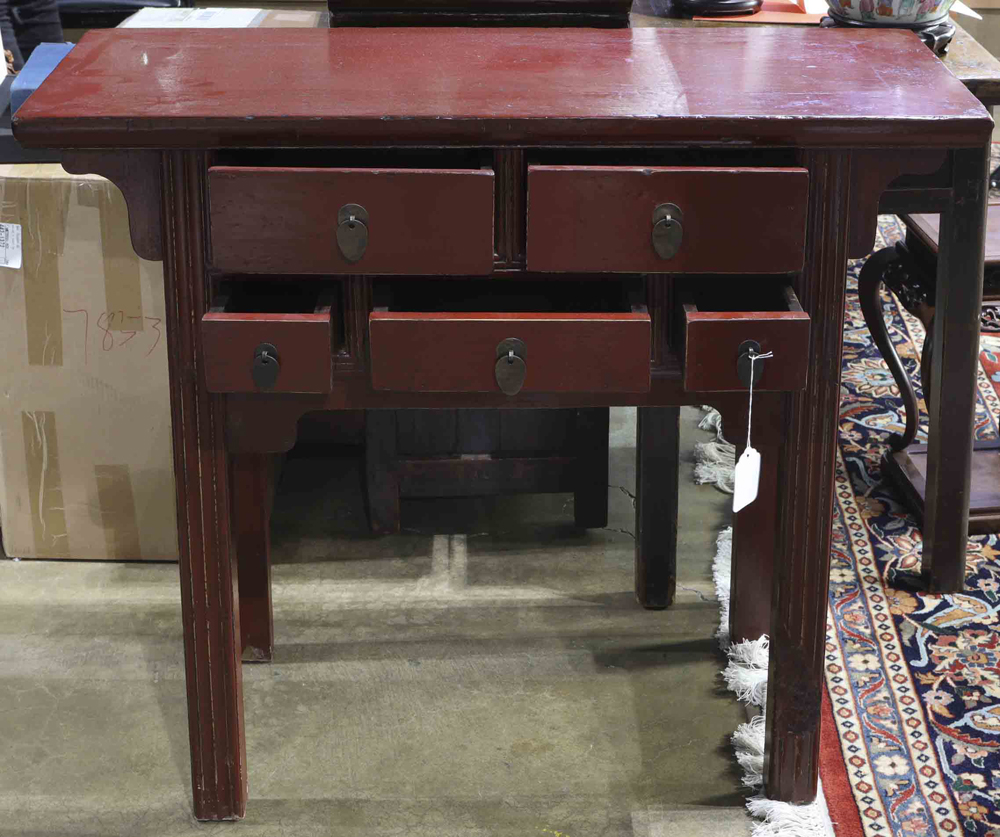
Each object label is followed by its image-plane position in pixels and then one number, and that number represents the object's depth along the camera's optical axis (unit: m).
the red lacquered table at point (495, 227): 2.90
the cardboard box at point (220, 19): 3.63
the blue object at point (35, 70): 3.41
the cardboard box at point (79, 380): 3.59
